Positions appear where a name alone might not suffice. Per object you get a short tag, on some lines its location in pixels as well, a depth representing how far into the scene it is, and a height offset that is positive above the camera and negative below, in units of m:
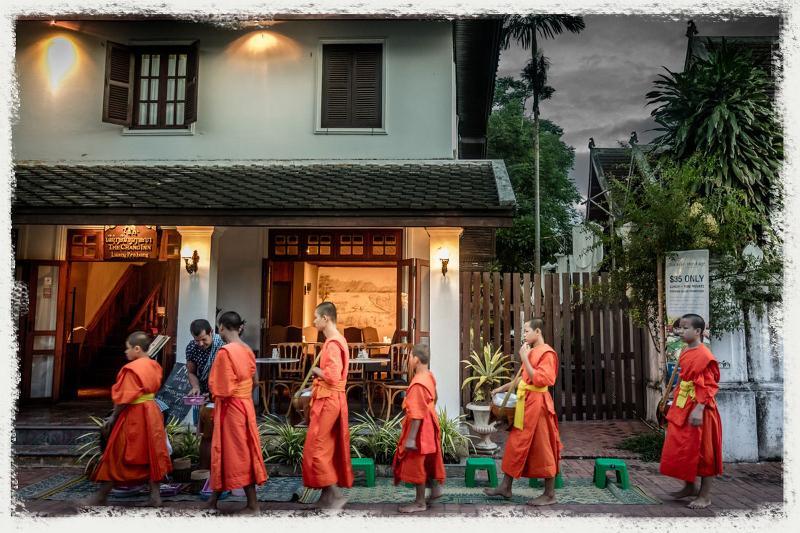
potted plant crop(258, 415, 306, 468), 6.79 -1.40
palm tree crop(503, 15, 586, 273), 22.70 +12.03
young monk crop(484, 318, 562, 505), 5.55 -0.93
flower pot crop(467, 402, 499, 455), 7.55 -1.29
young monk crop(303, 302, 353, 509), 5.20 -0.93
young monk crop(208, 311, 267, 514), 5.05 -0.91
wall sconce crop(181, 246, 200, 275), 8.71 +0.98
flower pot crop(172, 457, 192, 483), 6.30 -1.55
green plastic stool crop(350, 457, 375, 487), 6.31 -1.51
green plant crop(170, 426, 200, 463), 6.67 -1.39
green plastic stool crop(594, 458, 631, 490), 6.18 -1.51
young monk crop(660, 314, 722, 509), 5.60 -0.91
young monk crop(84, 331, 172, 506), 5.43 -1.05
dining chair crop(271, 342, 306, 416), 9.44 -0.74
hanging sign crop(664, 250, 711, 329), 7.50 +0.59
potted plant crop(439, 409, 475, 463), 7.02 -1.39
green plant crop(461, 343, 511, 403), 8.61 -0.63
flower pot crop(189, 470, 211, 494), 6.02 -1.58
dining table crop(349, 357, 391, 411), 8.76 -0.55
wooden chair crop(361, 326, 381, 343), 13.64 -0.18
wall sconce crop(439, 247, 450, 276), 8.51 +1.03
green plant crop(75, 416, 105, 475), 6.57 -1.53
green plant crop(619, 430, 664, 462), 7.70 -1.57
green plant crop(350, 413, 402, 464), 6.96 -1.37
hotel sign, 9.84 +1.35
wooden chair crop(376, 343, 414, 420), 9.29 -0.58
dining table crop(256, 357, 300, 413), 8.87 -0.69
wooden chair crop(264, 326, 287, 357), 10.49 -0.18
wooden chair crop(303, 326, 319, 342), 11.30 -0.16
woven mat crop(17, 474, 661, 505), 5.80 -1.71
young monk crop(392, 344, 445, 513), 5.36 -1.02
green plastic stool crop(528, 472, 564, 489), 6.32 -1.67
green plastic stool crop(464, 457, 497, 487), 6.31 -1.51
